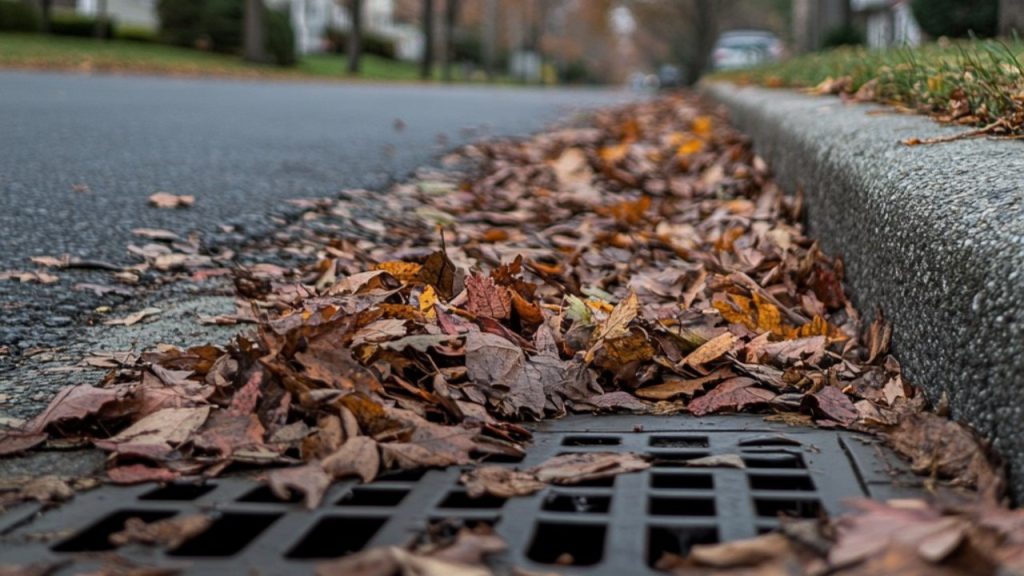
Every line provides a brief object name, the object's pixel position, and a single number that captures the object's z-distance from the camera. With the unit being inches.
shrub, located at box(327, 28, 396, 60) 1882.4
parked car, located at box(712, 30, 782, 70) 1229.1
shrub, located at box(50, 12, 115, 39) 1169.4
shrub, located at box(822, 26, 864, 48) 624.4
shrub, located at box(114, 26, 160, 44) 1187.9
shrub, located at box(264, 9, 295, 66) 1090.7
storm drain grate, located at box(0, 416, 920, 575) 52.2
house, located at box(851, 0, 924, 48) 1284.3
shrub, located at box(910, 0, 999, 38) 604.4
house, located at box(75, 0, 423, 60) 1814.7
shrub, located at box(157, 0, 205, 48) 1156.5
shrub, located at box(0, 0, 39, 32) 1032.8
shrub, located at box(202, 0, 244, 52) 1160.2
